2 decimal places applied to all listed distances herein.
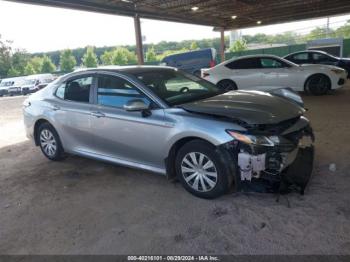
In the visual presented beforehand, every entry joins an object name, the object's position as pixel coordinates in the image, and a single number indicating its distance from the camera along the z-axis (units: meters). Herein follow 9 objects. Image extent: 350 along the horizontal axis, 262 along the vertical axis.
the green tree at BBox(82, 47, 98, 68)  49.39
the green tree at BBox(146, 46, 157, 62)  43.41
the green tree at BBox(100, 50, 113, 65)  50.47
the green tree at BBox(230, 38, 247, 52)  40.84
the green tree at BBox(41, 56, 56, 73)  51.62
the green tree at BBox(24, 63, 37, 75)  50.19
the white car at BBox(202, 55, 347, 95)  9.36
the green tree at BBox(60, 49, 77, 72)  52.38
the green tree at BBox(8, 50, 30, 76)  49.91
